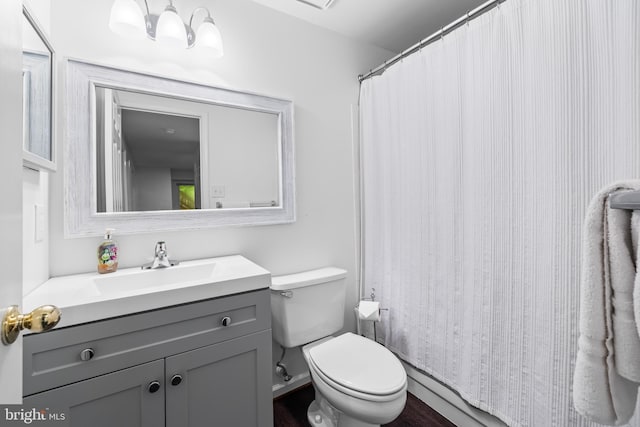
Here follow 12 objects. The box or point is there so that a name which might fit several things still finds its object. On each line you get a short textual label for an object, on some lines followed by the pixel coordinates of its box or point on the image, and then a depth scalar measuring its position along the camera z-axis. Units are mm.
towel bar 455
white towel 484
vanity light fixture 1179
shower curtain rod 1226
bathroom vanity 816
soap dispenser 1168
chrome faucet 1258
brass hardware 477
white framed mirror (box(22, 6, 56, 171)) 913
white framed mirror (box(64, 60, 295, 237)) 1188
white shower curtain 920
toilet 1092
